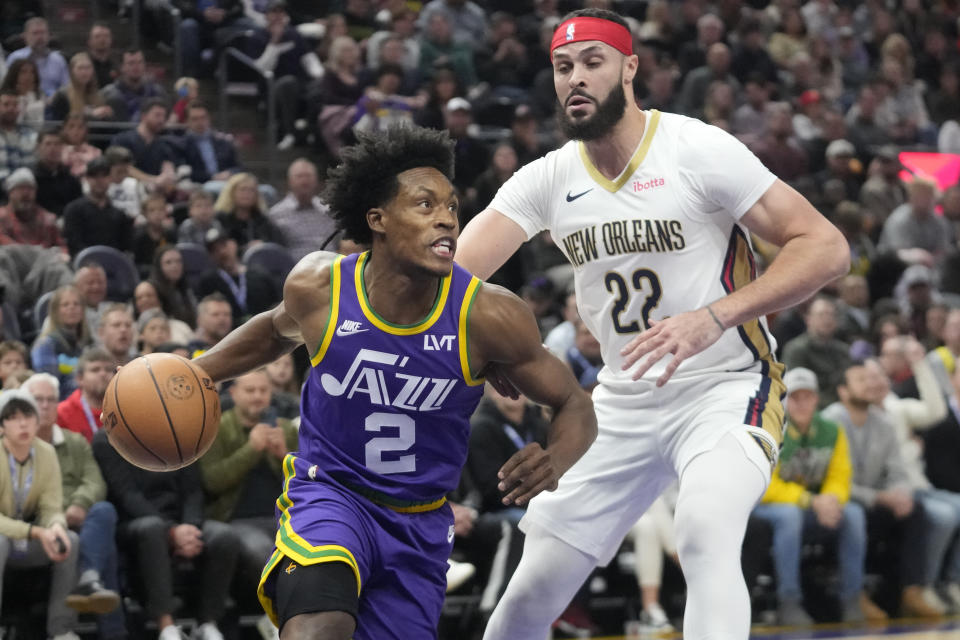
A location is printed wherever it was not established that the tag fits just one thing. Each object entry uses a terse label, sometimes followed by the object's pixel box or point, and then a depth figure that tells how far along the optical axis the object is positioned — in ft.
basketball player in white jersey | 15.47
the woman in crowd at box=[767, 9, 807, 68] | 52.95
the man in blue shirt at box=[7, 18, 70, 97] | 38.75
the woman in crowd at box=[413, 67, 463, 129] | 40.45
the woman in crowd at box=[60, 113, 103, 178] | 35.29
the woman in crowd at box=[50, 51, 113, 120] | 37.73
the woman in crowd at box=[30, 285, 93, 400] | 28.37
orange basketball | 14.83
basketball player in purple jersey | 14.16
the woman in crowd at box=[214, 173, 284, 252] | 35.06
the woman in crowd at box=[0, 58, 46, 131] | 36.55
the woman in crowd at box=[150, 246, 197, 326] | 31.24
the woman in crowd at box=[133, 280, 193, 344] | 30.63
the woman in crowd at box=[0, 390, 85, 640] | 24.09
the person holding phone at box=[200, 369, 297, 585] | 25.85
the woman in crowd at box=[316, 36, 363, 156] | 40.27
